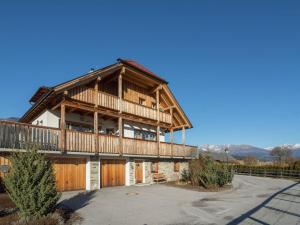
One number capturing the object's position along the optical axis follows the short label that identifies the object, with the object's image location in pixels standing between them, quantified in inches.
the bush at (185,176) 779.1
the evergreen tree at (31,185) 293.5
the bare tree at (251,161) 1585.5
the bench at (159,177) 763.2
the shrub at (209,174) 656.9
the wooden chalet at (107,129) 517.0
